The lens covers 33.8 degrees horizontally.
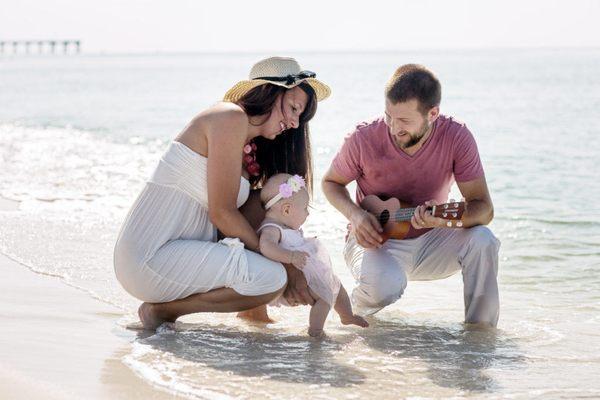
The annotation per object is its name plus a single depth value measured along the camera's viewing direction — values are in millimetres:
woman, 4625
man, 4949
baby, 4707
